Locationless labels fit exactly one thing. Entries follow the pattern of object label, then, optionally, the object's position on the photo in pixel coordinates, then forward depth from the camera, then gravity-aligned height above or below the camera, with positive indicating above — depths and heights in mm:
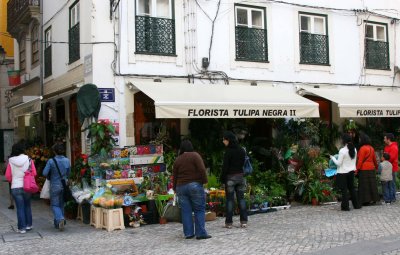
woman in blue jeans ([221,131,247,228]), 9250 -581
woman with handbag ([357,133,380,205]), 11742 -865
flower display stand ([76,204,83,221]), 10739 -1508
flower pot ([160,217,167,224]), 10188 -1571
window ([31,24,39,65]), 16775 +3435
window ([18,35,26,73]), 18469 +3374
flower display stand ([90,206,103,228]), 9852 -1445
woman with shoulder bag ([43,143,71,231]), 9602 -682
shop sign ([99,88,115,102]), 11594 +1132
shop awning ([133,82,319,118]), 10961 +895
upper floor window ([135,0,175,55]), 12234 +2814
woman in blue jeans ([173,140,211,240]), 8422 -809
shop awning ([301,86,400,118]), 13555 +1032
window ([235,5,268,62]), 13602 +2872
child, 12023 -912
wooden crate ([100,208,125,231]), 9562 -1444
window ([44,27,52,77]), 15273 +2780
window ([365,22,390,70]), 15914 +2872
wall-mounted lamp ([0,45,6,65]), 18659 +3344
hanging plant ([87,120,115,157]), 10977 +139
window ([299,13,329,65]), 14641 +2889
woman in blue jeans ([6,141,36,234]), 9328 -690
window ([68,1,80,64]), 12904 +2862
